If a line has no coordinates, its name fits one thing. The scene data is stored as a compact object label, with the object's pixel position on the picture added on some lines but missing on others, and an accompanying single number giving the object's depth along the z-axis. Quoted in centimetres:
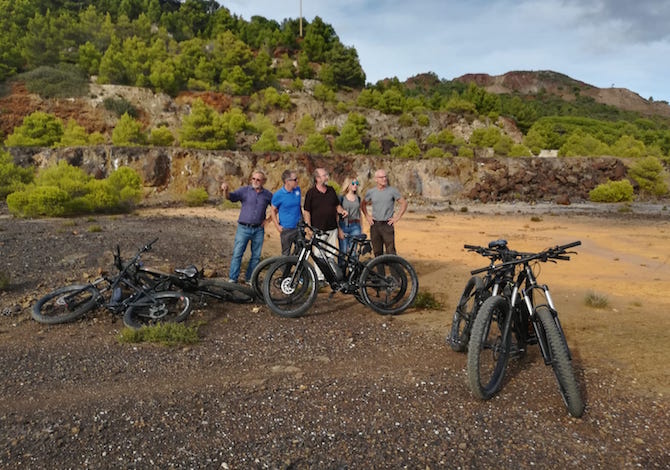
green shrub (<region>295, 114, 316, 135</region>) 4950
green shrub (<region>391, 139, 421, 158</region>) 4181
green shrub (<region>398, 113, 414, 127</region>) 5766
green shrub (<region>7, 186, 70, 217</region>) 1838
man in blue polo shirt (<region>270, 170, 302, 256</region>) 728
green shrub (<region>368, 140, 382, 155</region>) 4478
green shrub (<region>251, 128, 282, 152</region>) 3700
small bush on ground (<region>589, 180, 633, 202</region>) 3222
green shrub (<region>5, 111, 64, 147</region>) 3291
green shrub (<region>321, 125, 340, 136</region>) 5083
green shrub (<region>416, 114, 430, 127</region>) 5834
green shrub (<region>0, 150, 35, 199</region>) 2238
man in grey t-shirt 761
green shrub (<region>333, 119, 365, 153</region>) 4350
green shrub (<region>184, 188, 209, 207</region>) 2666
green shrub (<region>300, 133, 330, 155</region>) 4012
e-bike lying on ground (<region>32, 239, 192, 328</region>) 578
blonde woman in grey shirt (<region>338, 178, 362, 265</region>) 791
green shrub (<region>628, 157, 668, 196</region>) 3481
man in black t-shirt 727
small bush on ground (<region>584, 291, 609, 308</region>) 728
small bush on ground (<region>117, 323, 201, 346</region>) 524
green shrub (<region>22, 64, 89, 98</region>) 4612
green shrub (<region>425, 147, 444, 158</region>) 4052
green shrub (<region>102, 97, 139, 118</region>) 4697
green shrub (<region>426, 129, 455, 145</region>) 5162
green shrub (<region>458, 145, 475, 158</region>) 4145
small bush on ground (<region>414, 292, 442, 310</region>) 708
